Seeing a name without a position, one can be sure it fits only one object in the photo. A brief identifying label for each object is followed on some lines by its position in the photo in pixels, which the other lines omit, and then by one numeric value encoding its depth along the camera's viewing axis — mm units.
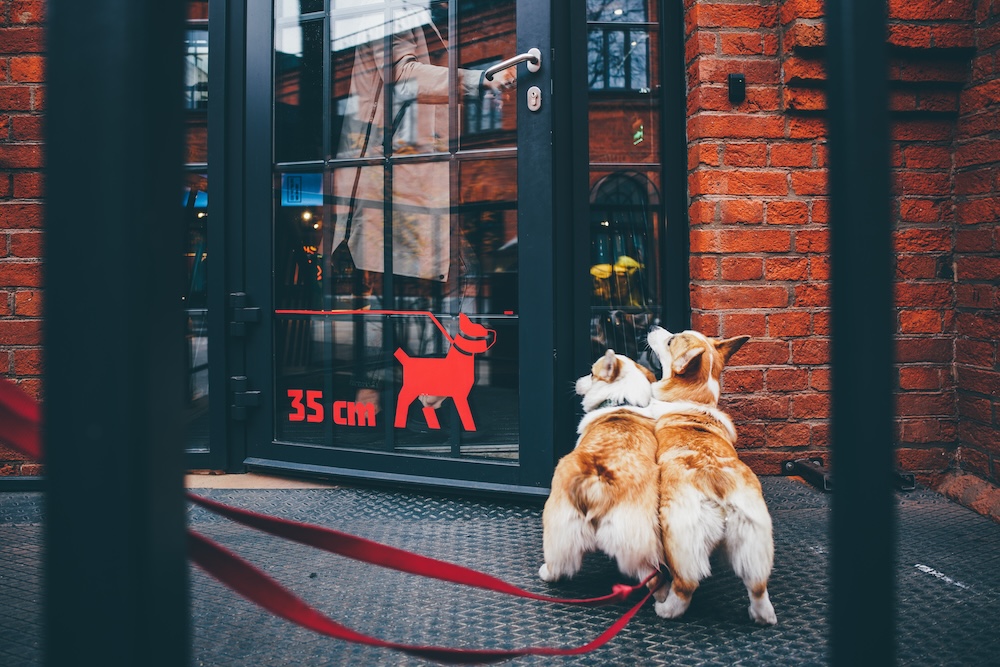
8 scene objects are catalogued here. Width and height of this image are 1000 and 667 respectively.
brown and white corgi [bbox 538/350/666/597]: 1695
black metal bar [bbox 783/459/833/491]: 2625
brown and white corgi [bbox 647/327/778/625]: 1628
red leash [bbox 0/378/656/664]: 684
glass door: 2678
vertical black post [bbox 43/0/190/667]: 480
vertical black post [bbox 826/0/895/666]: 557
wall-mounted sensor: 2682
